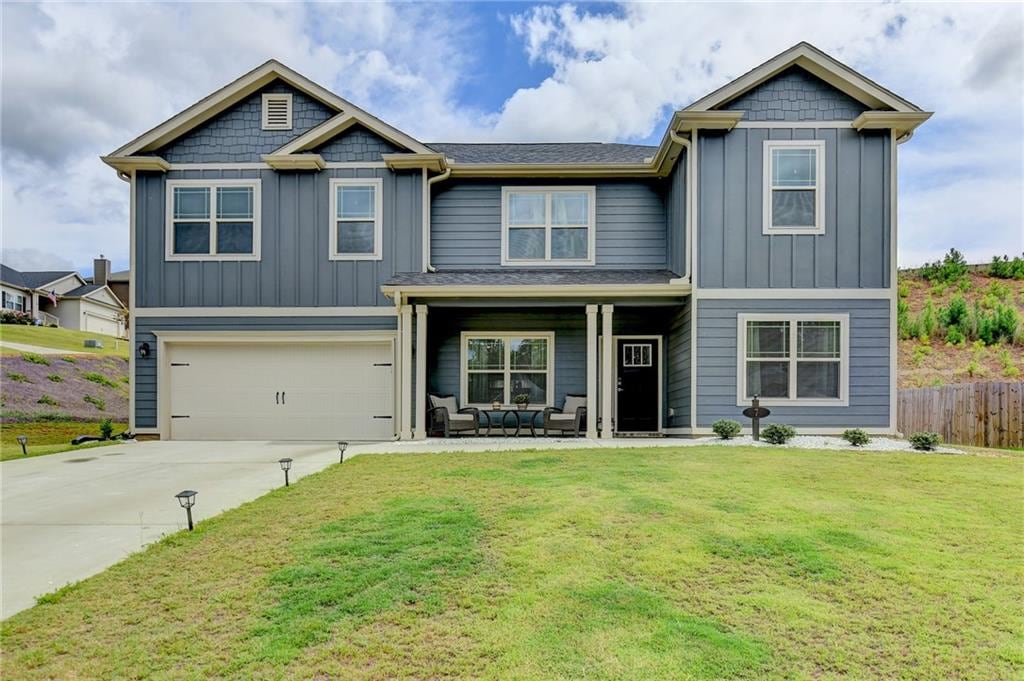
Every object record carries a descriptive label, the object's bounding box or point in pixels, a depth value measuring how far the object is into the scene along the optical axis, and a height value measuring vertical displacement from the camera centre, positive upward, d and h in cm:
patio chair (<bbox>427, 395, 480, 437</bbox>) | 1153 -137
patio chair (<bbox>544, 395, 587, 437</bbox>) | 1151 -137
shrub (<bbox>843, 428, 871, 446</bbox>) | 970 -138
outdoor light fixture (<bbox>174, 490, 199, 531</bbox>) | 504 -129
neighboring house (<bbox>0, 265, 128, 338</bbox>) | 3656 +264
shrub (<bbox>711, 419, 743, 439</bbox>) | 1016 -132
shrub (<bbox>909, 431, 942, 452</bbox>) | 938 -138
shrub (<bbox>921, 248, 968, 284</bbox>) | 2306 +312
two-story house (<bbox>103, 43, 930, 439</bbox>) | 1078 +156
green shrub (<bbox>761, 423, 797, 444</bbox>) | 975 -134
